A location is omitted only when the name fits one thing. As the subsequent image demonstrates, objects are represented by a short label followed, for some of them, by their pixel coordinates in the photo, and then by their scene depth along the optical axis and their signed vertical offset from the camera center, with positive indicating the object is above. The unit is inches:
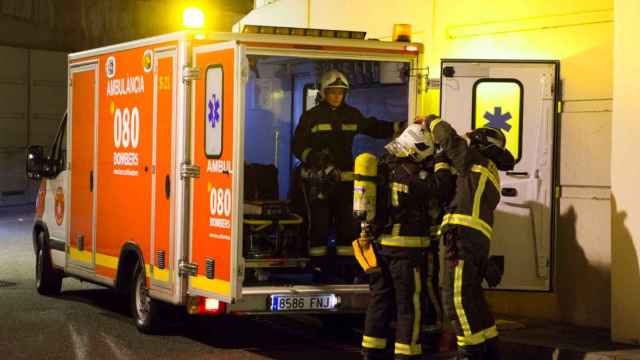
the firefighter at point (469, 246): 609.9 -33.6
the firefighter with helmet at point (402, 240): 623.8 -33.1
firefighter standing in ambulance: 764.0 -14.7
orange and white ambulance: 680.4 -14.8
